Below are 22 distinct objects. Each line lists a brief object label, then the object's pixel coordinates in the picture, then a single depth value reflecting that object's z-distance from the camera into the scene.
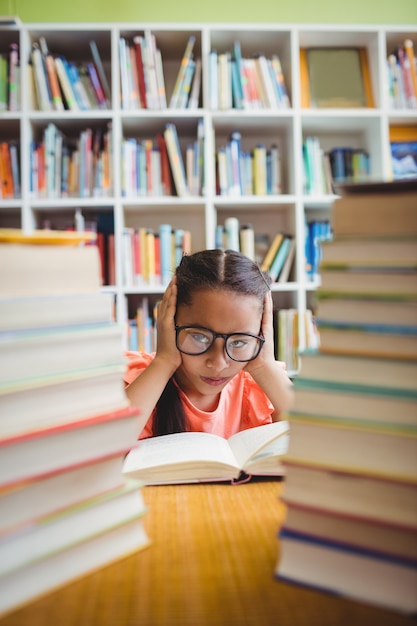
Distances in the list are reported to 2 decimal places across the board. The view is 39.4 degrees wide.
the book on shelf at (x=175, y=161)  2.74
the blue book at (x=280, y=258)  2.83
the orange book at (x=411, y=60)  2.84
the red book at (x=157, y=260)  2.76
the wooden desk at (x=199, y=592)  0.44
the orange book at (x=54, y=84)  2.70
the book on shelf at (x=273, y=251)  2.83
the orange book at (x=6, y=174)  2.73
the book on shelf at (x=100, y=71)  2.72
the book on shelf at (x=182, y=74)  2.73
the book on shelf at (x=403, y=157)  2.91
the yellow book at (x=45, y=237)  0.49
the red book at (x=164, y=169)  2.78
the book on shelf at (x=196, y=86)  2.76
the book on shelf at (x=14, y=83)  2.69
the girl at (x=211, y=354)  1.25
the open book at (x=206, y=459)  0.83
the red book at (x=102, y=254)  2.75
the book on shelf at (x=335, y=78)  2.88
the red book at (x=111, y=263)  2.75
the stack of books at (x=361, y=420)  0.46
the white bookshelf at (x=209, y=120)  2.69
